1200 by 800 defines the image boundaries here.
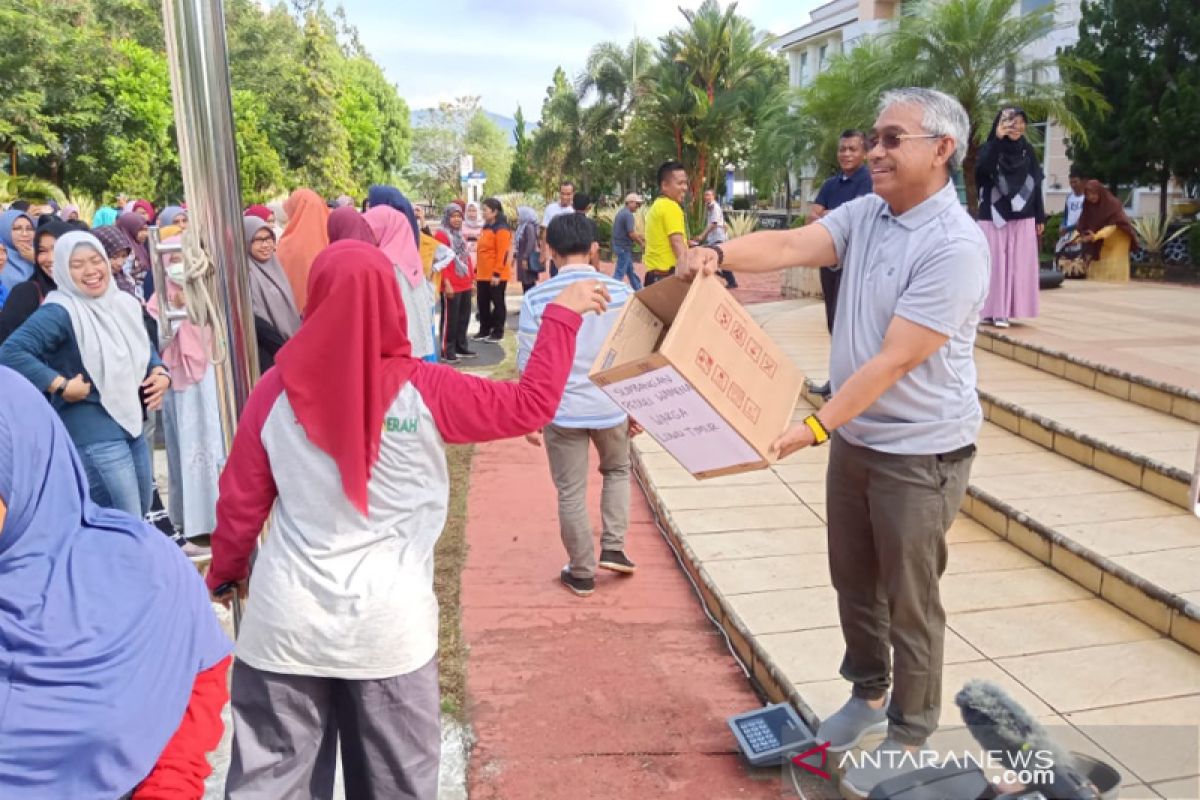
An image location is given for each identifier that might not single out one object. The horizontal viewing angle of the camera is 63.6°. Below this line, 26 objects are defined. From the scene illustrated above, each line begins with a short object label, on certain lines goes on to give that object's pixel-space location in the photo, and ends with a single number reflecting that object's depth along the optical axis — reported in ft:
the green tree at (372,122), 152.07
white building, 76.74
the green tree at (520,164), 153.60
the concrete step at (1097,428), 15.34
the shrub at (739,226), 61.11
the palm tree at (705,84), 101.19
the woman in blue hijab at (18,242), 22.54
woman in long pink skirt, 23.59
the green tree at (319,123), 129.70
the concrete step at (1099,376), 17.99
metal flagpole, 8.72
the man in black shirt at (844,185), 19.31
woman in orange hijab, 18.29
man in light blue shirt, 13.60
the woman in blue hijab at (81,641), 5.12
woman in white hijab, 14.37
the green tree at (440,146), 211.00
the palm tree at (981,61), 50.01
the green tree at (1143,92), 48.62
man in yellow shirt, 24.11
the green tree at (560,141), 120.06
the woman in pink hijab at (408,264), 20.20
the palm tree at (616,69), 115.44
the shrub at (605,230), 81.31
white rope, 9.45
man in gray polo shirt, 8.30
